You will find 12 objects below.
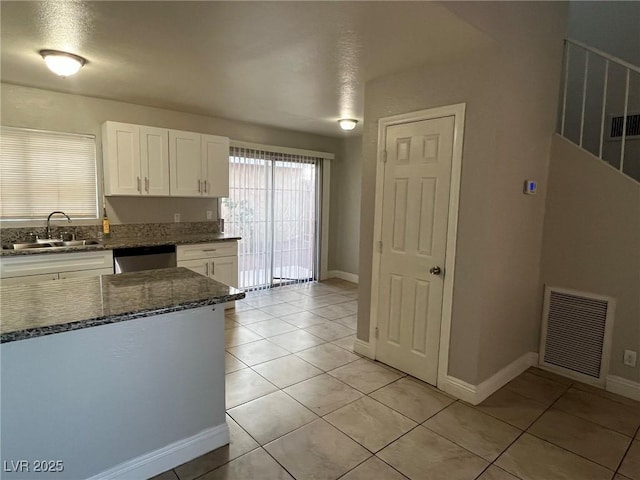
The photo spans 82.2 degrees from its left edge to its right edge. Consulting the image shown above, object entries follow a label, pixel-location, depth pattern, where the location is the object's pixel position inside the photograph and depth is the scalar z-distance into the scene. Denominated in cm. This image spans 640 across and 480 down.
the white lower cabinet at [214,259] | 414
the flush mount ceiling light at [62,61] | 262
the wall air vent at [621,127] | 370
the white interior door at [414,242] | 274
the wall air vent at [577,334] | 290
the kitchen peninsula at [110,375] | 154
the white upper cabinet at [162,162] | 390
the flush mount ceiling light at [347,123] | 469
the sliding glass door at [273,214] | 524
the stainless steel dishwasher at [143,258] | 371
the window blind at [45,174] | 357
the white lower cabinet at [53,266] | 312
